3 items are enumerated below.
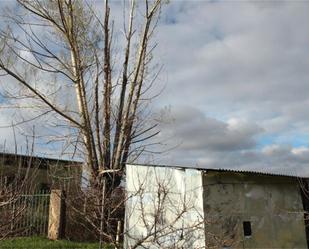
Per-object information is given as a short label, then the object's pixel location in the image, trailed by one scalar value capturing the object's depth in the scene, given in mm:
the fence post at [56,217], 12477
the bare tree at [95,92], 13656
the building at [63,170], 13367
